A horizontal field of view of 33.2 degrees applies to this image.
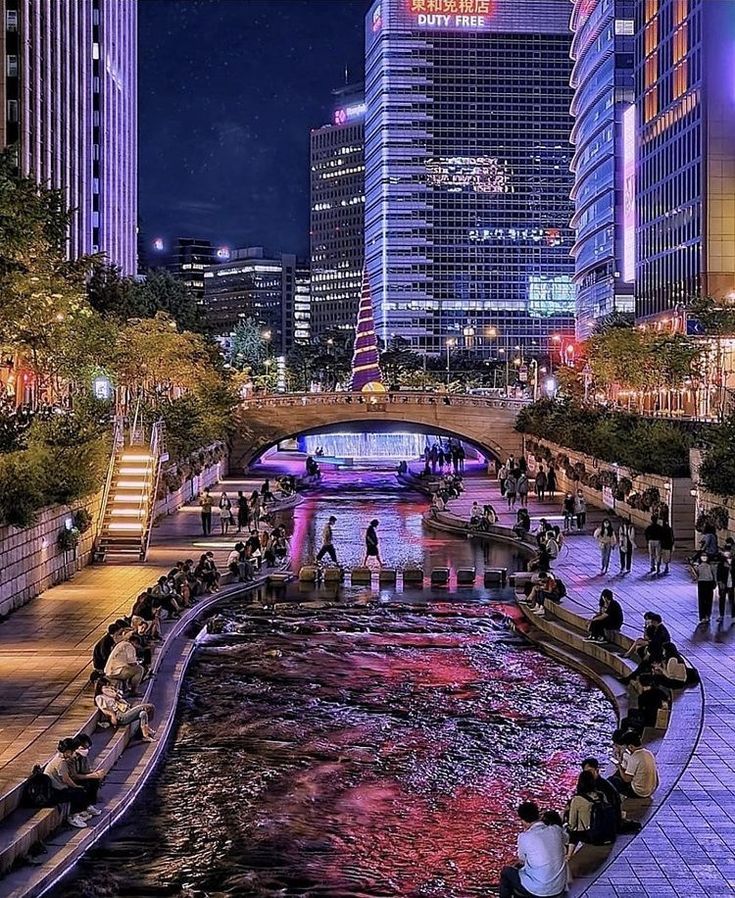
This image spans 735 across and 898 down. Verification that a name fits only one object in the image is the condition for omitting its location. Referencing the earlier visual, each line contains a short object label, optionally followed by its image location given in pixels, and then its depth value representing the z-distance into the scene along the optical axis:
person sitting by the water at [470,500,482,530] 50.66
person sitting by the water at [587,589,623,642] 25.77
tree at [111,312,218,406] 65.69
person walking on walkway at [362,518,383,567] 40.41
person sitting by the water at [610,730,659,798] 15.61
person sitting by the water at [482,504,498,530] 50.19
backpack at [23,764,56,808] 15.59
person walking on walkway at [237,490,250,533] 50.23
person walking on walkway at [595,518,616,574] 35.50
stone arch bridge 91.12
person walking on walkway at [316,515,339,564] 39.07
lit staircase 38.97
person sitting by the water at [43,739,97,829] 15.83
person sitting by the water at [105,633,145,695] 21.23
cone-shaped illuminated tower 127.31
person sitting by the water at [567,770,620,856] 14.11
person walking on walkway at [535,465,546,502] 63.66
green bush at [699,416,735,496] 35.12
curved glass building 127.50
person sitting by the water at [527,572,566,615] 30.91
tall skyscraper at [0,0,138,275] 79.81
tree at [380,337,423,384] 163.62
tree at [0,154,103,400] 36.91
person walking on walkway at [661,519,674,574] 34.44
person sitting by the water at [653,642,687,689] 20.86
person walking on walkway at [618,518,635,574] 35.62
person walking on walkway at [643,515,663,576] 34.47
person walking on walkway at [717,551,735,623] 27.44
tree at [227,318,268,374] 140.75
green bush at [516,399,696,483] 45.16
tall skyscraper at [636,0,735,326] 92.88
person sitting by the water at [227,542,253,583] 36.59
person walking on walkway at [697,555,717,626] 26.72
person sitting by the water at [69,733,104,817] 16.27
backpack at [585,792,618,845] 14.11
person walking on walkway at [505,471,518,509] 58.75
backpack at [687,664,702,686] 21.21
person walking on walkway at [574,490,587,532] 48.03
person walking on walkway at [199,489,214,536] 47.66
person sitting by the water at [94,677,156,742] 19.50
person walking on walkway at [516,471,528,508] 58.69
